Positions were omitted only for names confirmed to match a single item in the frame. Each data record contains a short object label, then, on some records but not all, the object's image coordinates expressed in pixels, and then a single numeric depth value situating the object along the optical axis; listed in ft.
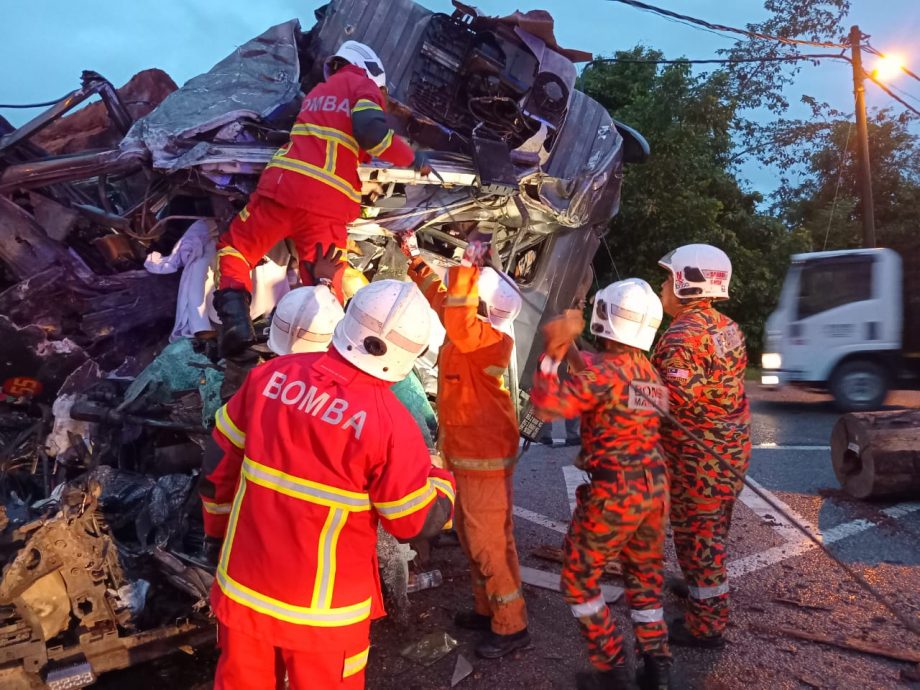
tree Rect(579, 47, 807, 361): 44.93
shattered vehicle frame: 14.79
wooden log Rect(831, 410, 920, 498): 17.21
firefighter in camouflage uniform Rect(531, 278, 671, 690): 9.74
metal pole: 47.85
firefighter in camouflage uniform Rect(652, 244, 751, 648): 11.00
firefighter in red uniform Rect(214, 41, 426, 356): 13.28
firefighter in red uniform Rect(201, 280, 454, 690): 6.59
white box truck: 31.37
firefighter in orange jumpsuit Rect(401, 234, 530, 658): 11.01
